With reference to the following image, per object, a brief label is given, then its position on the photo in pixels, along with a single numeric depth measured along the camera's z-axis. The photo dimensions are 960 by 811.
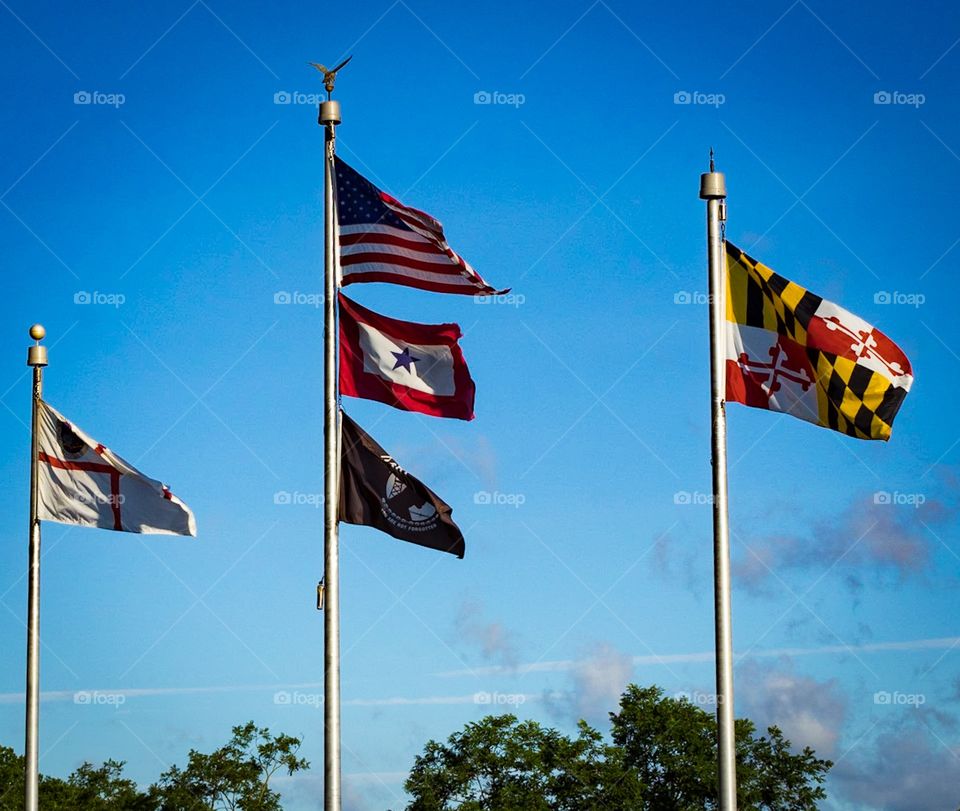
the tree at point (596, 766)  80.06
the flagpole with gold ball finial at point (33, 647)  29.34
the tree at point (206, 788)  86.81
